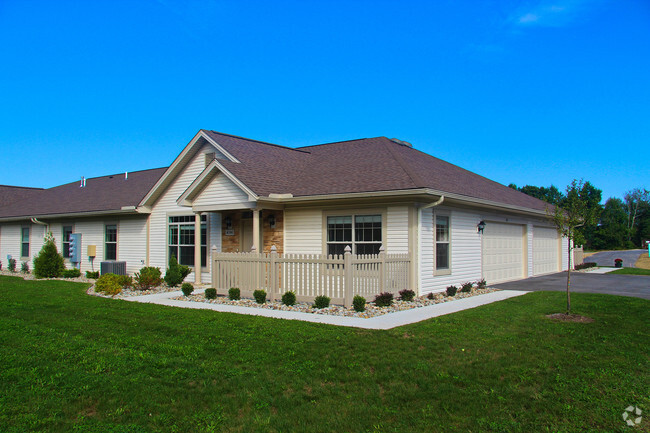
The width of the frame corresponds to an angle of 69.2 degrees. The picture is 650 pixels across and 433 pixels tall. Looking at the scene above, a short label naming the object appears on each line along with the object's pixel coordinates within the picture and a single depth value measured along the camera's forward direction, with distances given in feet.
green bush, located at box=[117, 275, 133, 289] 49.24
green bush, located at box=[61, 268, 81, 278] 65.62
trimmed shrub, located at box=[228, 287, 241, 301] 40.96
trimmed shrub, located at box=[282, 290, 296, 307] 37.42
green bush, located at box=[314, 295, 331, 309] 35.58
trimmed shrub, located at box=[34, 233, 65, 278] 64.64
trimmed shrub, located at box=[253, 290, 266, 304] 38.83
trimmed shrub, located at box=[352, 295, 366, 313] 33.96
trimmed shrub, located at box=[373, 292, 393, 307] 35.86
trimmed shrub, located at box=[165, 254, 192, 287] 51.72
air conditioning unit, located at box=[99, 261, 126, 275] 60.13
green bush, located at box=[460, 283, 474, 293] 45.55
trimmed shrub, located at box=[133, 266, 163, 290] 49.07
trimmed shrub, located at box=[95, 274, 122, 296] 45.63
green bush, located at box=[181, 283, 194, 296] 43.65
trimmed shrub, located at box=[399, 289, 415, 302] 38.80
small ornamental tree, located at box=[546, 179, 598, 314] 31.55
